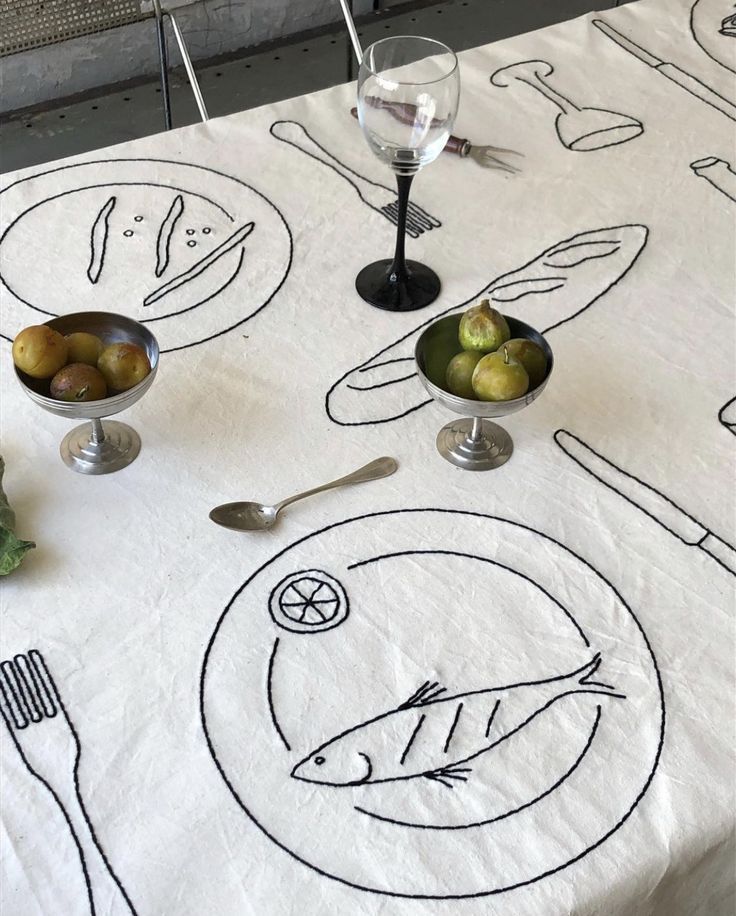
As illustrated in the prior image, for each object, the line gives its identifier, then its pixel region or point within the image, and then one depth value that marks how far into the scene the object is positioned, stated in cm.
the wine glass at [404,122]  101
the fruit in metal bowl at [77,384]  84
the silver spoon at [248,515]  86
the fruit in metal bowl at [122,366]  85
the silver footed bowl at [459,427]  92
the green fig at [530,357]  87
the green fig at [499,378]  84
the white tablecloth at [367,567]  68
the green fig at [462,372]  88
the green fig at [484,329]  89
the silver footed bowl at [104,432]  91
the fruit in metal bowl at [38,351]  83
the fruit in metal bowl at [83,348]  87
